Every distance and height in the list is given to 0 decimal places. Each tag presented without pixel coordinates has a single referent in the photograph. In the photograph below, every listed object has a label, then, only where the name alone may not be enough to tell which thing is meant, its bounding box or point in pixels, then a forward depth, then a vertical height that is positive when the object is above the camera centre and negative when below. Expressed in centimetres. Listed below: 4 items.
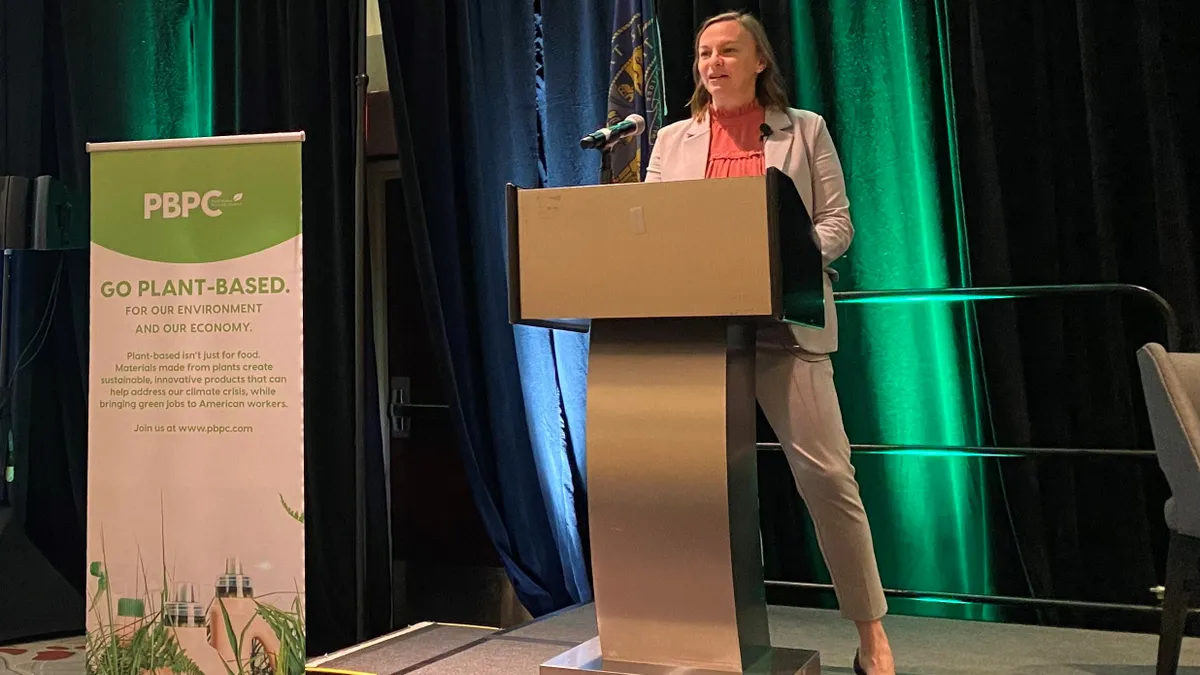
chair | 174 -14
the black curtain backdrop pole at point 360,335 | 267 +26
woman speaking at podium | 179 +33
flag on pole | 279 +96
